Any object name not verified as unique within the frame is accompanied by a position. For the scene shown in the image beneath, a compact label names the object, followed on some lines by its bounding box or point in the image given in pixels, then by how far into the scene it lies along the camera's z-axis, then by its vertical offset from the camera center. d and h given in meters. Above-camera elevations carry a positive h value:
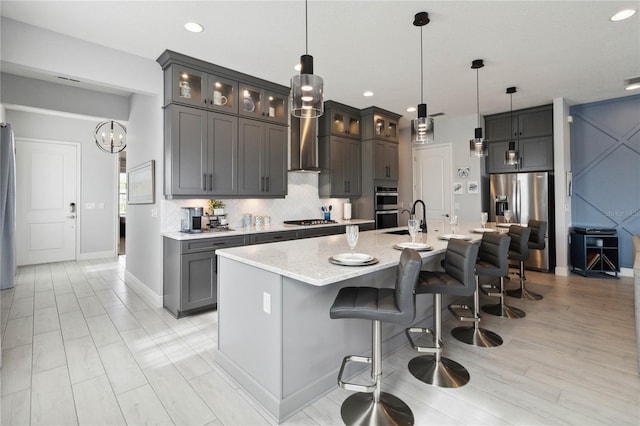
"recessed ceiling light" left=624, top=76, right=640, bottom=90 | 3.52 +1.48
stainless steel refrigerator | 5.21 +0.17
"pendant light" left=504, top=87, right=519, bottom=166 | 4.25 +0.80
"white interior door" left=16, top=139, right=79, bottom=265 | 5.78 +0.35
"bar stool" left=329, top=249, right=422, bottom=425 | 1.58 -0.53
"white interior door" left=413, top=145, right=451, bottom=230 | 6.42 +0.76
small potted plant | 4.02 +0.13
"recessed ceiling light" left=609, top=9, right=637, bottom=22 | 2.72 +1.77
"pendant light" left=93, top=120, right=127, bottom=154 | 5.89 +1.59
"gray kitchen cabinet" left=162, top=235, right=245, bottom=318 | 3.32 -0.63
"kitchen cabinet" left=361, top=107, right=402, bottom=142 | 5.75 +1.74
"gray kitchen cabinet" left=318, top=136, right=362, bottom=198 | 5.43 +0.87
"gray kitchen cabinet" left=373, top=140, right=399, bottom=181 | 5.79 +1.04
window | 10.90 +0.78
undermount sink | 3.49 -0.21
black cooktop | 4.85 -0.11
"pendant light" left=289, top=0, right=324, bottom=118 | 1.97 +0.81
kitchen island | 1.79 -0.68
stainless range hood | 5.03 +1.13
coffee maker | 3.72 -0.04
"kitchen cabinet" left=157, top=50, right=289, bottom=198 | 3.58 +1.09
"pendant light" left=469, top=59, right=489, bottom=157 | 3.97 +0.88
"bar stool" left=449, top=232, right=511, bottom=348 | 2.60 -0.49
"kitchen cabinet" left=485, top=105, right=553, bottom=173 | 5.42 +1.39
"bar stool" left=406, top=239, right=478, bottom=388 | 2.07 -0.52
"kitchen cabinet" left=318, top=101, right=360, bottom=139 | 5.40 +1.71
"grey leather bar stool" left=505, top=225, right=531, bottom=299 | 3.34 -0.33
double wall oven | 5.87 +0.16
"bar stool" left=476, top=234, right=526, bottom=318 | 2.59 -0.40
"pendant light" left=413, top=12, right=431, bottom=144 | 2.97 +0.87
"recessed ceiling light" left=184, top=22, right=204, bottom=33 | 2.90 +1.81
